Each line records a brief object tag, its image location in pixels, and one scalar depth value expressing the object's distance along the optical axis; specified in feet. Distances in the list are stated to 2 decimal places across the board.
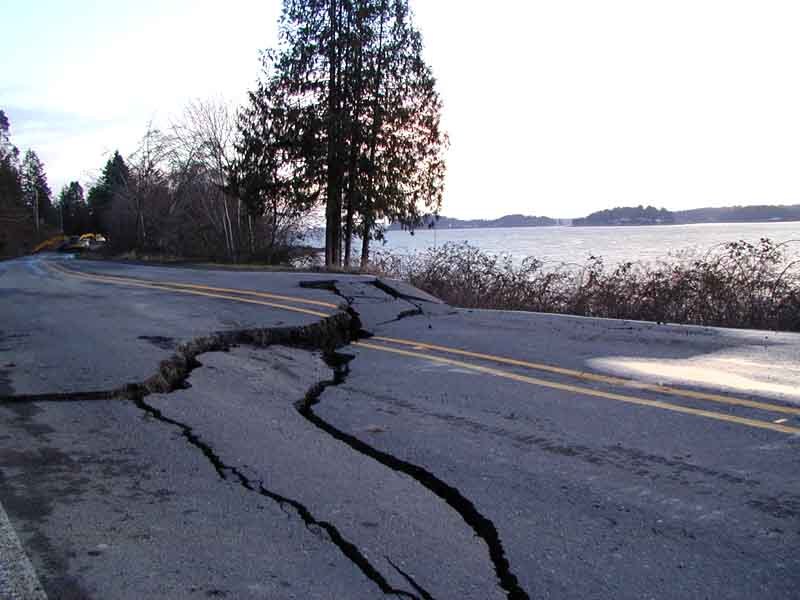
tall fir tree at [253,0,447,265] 71.92
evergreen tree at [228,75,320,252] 73.41
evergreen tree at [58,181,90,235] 329.11
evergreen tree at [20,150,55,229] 323.16
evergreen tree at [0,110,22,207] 195.37
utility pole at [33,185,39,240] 289.88
